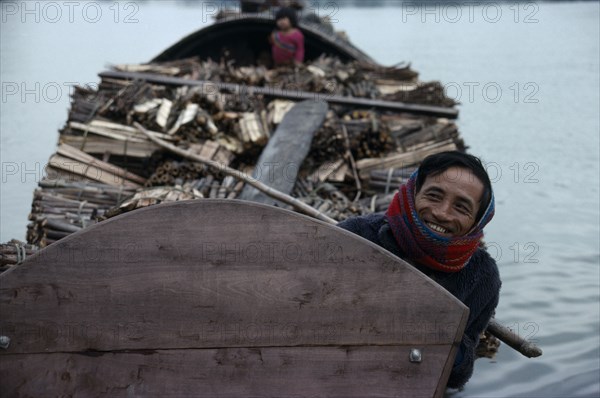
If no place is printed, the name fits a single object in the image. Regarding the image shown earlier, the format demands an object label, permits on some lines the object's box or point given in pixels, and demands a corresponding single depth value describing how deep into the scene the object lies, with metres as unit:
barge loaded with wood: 2.40
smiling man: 2.96
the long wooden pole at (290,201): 3.02
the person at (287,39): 10.49
